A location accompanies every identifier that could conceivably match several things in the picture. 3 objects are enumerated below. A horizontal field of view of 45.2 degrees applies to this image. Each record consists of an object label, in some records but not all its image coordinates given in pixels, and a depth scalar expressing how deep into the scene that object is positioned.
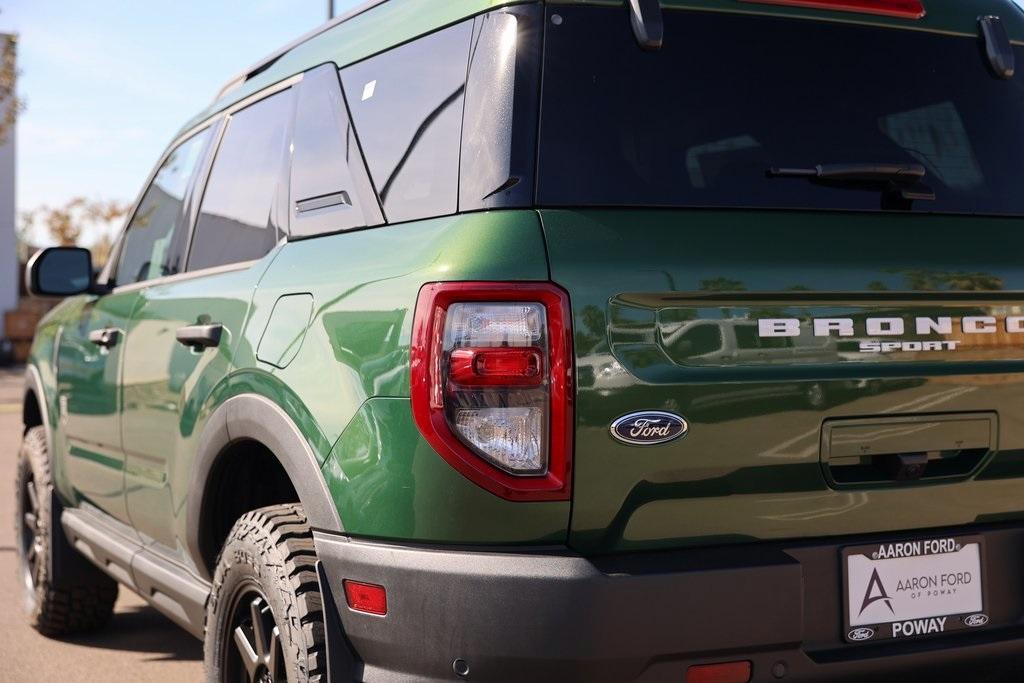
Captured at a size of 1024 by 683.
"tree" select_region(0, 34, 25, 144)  26.86
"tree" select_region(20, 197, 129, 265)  40.72
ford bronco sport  2.36
